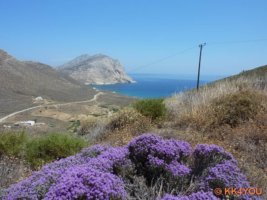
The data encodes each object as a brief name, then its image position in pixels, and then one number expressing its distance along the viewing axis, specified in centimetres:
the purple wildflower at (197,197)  208
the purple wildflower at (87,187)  200
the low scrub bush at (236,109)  563
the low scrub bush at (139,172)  208
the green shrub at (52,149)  455
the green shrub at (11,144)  482
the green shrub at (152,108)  714
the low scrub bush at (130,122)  593
